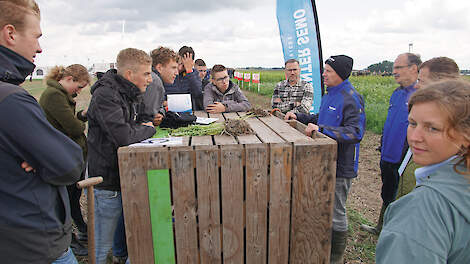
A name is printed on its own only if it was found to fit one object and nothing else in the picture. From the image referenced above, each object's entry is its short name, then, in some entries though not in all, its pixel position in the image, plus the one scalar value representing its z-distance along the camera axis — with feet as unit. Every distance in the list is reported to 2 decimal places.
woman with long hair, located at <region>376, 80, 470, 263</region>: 3.04
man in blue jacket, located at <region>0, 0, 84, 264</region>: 4.47
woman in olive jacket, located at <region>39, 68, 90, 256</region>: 9.97
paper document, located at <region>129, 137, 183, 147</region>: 7.06
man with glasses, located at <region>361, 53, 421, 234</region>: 11.32
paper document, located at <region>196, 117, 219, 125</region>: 10.09
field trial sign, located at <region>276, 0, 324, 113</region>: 23.09
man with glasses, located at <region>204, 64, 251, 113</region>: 13.21
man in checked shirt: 15.55
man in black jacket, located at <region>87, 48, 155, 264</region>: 7.40
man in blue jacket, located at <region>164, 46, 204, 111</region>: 14.43
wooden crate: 6.79
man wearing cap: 9.35
